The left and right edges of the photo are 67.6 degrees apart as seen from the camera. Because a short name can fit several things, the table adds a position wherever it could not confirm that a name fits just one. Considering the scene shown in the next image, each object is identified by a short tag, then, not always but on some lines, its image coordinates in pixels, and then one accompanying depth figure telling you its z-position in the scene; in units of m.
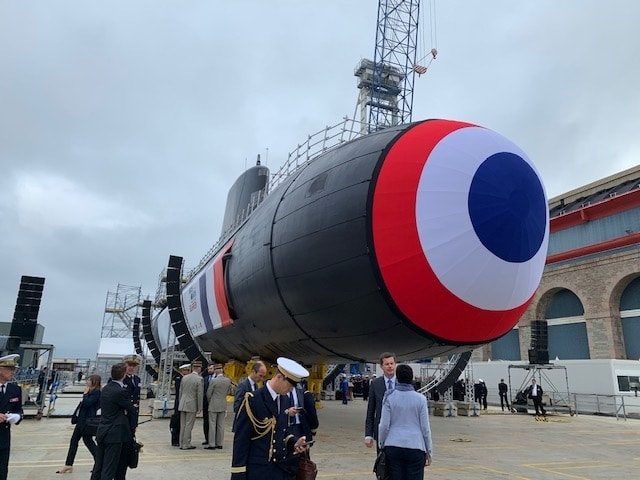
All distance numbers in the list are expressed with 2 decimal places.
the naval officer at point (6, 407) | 5.15
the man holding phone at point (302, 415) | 3.84
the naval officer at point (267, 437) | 3.48
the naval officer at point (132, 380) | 6.95
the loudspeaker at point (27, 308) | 18.25
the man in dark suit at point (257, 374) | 5.39
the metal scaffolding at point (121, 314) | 57.88
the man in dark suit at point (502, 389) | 22.34
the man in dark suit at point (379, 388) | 5.38
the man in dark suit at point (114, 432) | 5.43
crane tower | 59.41
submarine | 6.63
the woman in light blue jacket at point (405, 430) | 4.37
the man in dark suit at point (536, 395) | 18.64
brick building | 29.16
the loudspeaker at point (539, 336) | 21.89
